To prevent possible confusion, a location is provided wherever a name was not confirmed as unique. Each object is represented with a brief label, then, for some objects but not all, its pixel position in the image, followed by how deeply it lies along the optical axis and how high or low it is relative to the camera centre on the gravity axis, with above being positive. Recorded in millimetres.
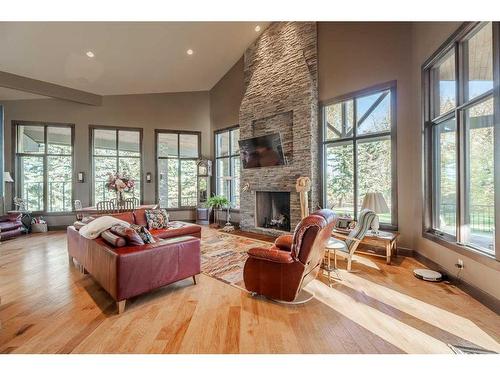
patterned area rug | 3362 -1281
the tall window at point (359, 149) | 4410 +758
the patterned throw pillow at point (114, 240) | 2570 -595
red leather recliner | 2396 -839
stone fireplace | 5266 +1790
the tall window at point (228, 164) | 7363 +741
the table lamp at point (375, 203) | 3672 -279
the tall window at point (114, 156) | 7227 +986
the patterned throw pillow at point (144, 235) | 2797 -585
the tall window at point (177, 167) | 7863 +688
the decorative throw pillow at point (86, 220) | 3785 -557
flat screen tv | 5742 +925
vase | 5745 -301
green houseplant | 6948 -470
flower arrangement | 5543 +98
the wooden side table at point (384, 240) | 3771 -925
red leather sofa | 2365 -878
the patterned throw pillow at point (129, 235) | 2643 -550
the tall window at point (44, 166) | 6582 +636
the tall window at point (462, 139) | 2678 +630
